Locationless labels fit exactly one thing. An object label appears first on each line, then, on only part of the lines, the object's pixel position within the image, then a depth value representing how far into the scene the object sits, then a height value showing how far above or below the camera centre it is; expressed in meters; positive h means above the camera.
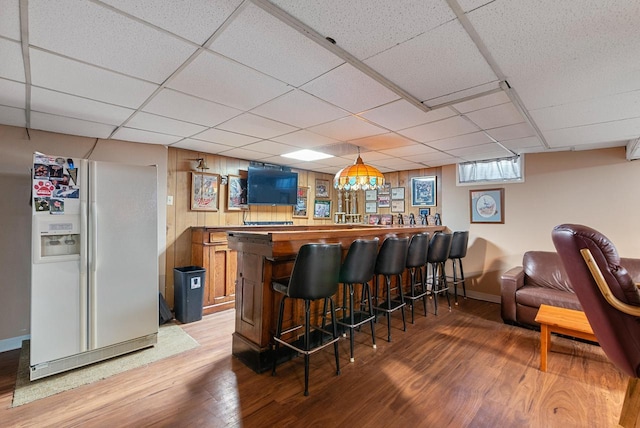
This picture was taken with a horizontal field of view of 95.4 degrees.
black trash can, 3.64 -1.02
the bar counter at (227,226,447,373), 2.46 -0.61
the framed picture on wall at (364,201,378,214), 6.34 +0.16
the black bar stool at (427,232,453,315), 3.91 -0.48
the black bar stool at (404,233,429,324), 3.49 -0.47
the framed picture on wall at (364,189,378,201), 6.33 +0.42
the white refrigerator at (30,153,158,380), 2.37 -0.43
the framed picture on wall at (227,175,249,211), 4.62 +0.34
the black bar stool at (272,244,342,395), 2.21 -0.52
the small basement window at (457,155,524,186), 4.45 +0.70
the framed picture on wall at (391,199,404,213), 5.87 +0.17
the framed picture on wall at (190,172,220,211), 4.21 +0.34
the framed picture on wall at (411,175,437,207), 5.42 +0.44
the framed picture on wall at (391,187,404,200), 5.87 +0.44
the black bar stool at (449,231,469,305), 4.38 -0.50
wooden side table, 2.43 -0.96
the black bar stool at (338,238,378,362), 2.64 -0.47
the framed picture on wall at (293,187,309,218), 5.70 +0.20
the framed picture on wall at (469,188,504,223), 4.63 +0.15
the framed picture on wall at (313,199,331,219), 6.13 +0.11
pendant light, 3.37 +0.43
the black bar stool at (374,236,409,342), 3.06 -0.47
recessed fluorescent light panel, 4.25 +0.90
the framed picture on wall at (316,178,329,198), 6.15 +0.55
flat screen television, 4.77 +0.47
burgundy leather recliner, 1.46 -0.43
